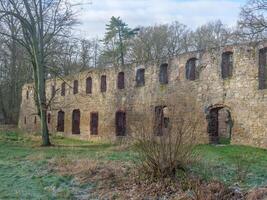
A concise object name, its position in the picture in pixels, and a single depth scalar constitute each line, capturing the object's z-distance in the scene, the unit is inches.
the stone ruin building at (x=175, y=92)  730.2
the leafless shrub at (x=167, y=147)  394.0
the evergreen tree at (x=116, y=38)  1674.3
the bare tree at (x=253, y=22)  631.2
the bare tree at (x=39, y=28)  891.4
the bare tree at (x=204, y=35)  1601.0
